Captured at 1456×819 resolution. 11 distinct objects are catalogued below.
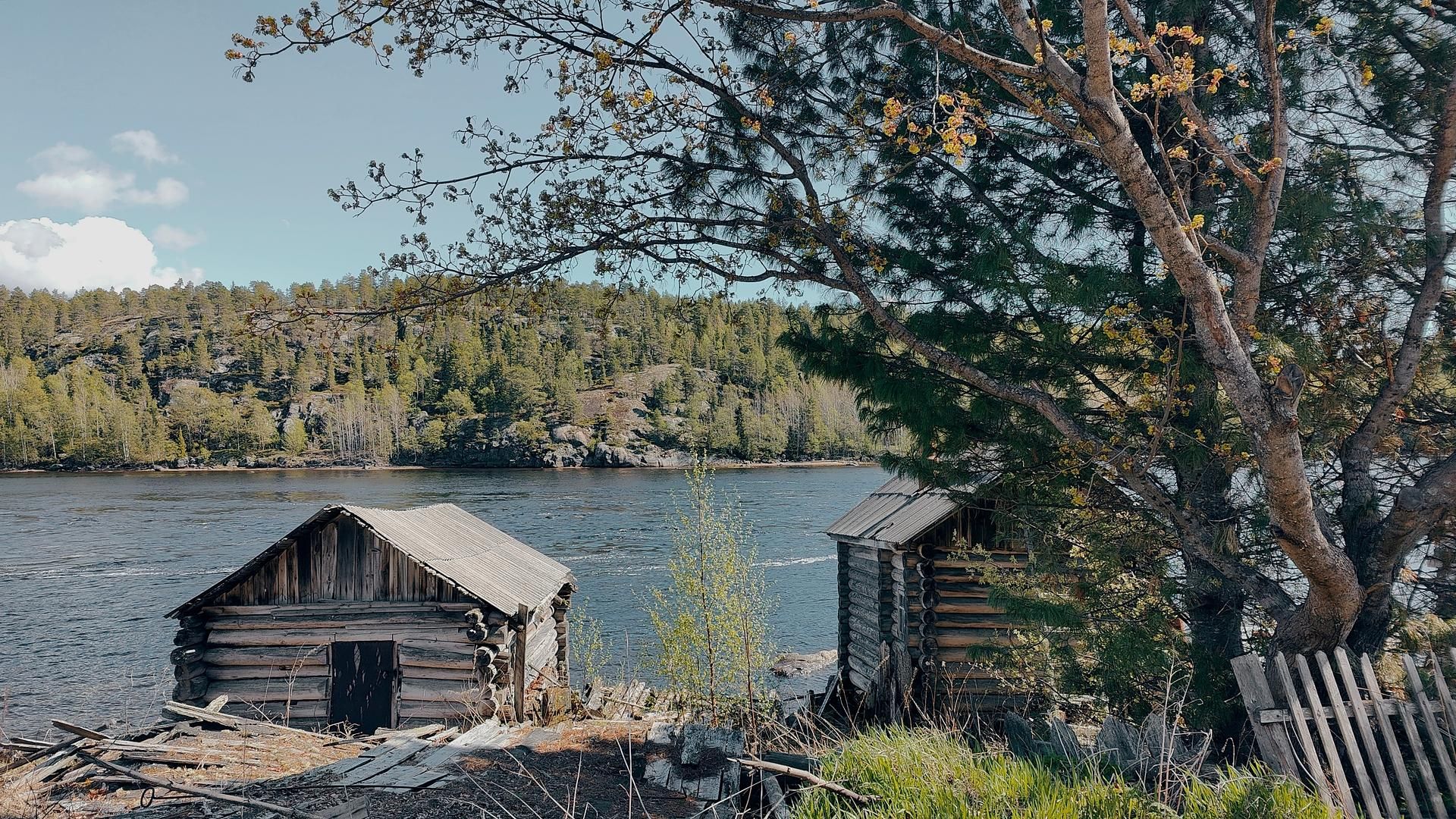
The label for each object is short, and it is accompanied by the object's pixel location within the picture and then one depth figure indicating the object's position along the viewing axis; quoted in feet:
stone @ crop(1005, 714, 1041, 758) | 18.98
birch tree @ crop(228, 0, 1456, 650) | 16.63
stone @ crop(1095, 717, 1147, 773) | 16.79
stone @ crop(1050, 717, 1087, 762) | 17.85
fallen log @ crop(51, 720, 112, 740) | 30.01
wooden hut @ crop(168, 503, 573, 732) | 45.19
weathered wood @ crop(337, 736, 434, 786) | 24.11
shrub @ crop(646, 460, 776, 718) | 45.24
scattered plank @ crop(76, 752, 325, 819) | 18.08
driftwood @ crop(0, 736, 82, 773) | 26.53
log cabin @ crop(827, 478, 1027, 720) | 44.11
